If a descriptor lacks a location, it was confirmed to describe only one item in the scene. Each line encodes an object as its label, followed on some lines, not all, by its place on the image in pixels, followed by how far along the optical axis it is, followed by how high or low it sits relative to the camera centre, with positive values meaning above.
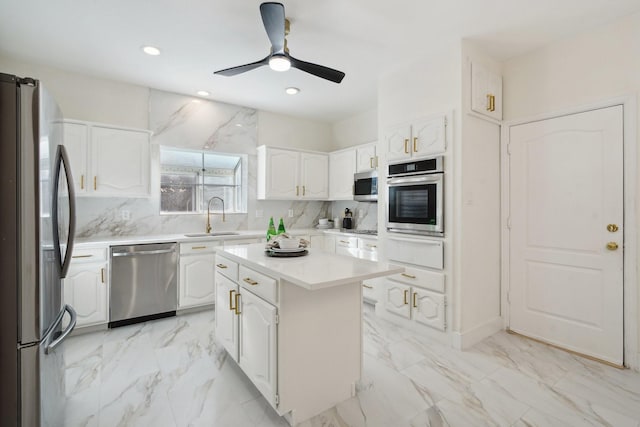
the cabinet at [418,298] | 2.80 -0.83
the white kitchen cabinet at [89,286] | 2.90 -0.71
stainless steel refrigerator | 1.20 -0.16
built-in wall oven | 2.80 +0.15
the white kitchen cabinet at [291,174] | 4.43 +0.57
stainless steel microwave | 3.98 +0.35
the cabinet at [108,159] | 3.12 +0.56
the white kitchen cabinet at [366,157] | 4.08 +0.75
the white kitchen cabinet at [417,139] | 2.79 +0.71
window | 4.05 +0.45
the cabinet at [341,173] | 4.47 +0.59
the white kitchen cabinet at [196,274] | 3.47 -0.72
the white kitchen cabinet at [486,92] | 2.73 +1.12
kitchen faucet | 4.11 -0.01
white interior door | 2.40 -0.16
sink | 3.81 -0.28
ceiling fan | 1.92 +1.16
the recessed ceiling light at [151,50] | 2.80 +1.49
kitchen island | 1.65 -0.67
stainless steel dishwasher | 3.11 -0.75
